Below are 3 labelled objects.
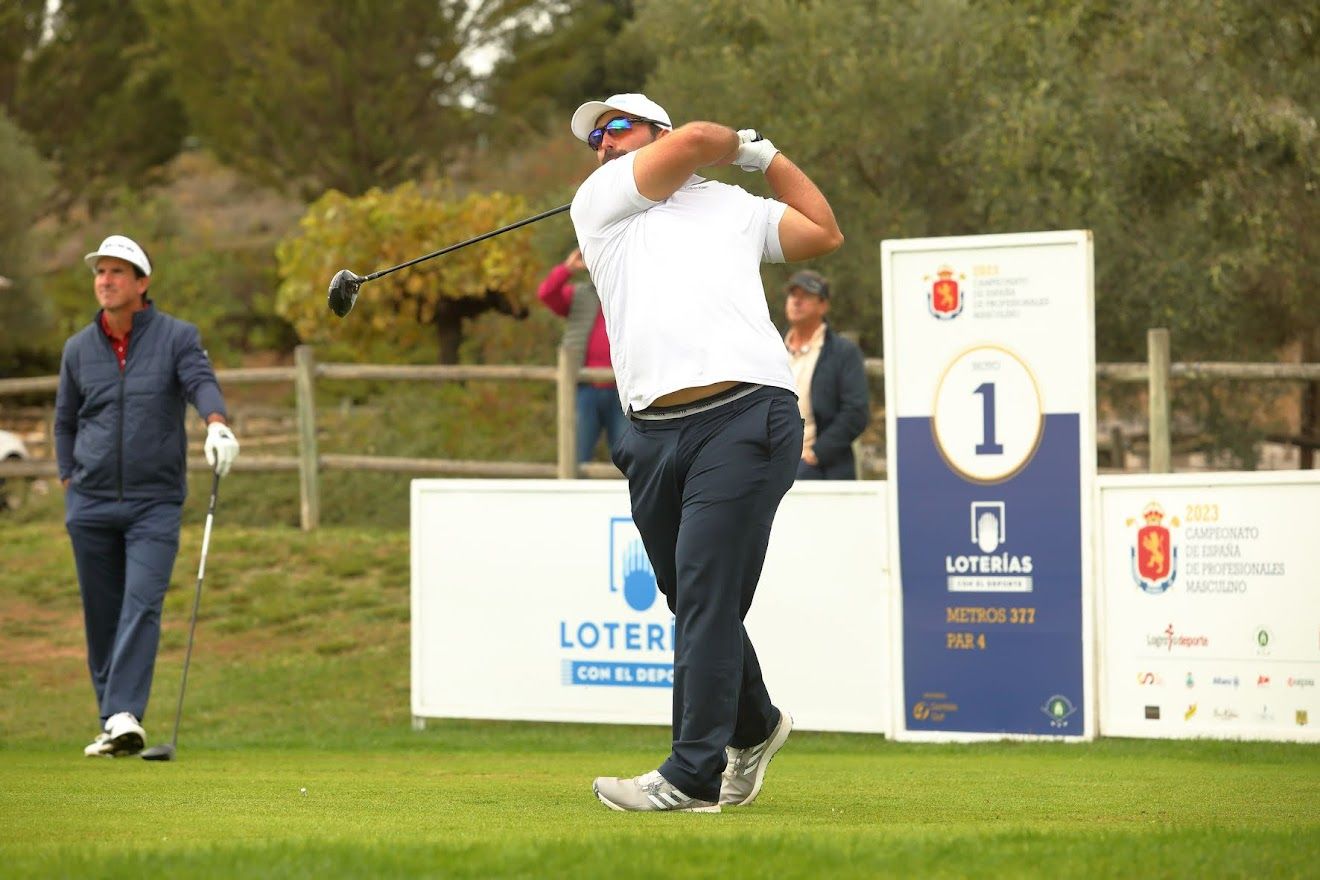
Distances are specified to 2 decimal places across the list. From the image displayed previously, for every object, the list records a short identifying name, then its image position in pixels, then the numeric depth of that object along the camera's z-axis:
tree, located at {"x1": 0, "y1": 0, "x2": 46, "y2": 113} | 43.19
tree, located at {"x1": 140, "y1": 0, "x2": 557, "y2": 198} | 38.69
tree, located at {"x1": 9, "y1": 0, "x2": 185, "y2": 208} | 44.50
